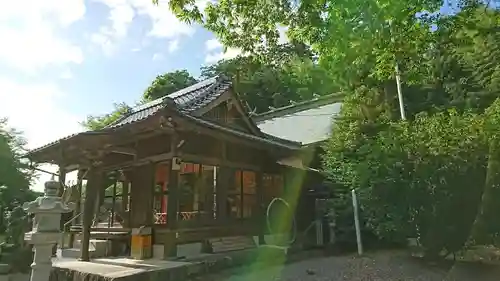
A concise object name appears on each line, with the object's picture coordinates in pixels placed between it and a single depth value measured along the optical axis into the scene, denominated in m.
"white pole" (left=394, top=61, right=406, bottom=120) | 10.98
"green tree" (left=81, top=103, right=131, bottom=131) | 30.33
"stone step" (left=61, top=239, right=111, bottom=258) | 9.31
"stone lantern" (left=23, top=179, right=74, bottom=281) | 5.11
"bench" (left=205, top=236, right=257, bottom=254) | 9.02
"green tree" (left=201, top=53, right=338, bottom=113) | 26.61
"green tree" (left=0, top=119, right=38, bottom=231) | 18.77
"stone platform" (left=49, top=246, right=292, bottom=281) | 6.55
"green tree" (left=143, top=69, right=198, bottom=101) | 31.00
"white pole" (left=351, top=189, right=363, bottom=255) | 10.16
